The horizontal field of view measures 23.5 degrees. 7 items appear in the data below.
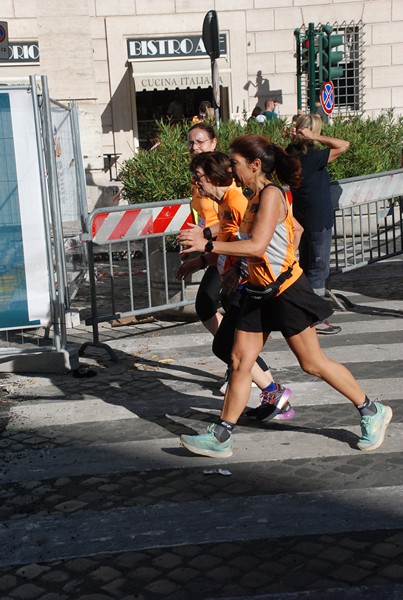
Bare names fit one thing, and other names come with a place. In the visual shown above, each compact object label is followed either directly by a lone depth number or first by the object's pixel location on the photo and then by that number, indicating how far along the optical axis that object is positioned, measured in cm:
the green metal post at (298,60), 1959
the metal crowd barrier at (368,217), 975
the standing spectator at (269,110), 2112
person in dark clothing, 835
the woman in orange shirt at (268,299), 516
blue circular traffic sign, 1755
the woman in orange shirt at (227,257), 596
